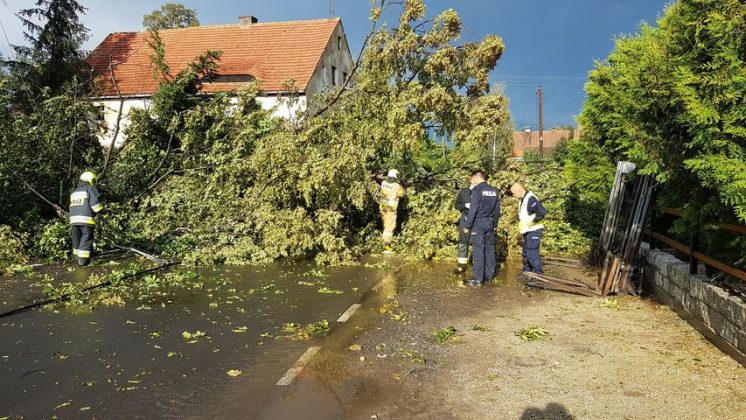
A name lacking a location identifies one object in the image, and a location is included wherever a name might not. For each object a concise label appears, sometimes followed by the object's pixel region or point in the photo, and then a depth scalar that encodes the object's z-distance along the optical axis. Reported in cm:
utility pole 3907
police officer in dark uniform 826
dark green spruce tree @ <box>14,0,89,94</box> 1911
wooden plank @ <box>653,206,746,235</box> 476
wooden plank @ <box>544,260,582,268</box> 965
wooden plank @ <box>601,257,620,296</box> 727
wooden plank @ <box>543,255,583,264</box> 1013
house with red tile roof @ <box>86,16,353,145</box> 2347
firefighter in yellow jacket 1118
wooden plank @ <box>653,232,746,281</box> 480
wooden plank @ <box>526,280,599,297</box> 731
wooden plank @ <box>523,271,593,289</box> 761
